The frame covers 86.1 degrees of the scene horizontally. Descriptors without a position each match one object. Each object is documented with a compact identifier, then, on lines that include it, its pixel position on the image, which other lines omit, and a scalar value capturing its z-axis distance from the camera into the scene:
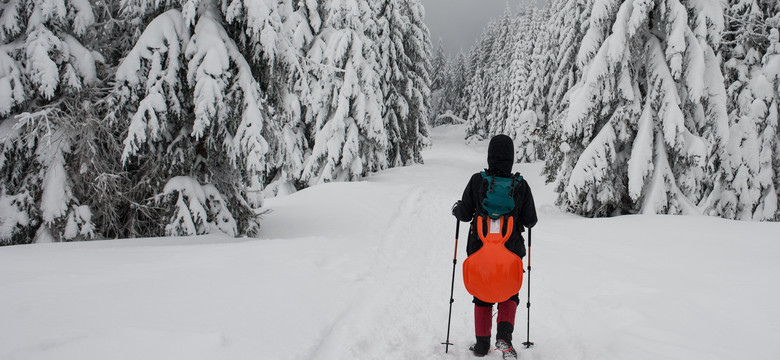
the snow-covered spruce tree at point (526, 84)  34.31
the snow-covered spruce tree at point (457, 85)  76.59
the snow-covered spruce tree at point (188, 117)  7.57
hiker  3.92
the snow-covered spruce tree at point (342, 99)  18.91
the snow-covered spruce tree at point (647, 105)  10.38
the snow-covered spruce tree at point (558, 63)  13.59
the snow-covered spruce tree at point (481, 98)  57.91
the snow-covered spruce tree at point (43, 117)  6.91
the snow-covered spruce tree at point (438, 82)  78.31
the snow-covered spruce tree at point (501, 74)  47.94
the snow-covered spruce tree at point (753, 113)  12.55
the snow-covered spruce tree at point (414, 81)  26.67
